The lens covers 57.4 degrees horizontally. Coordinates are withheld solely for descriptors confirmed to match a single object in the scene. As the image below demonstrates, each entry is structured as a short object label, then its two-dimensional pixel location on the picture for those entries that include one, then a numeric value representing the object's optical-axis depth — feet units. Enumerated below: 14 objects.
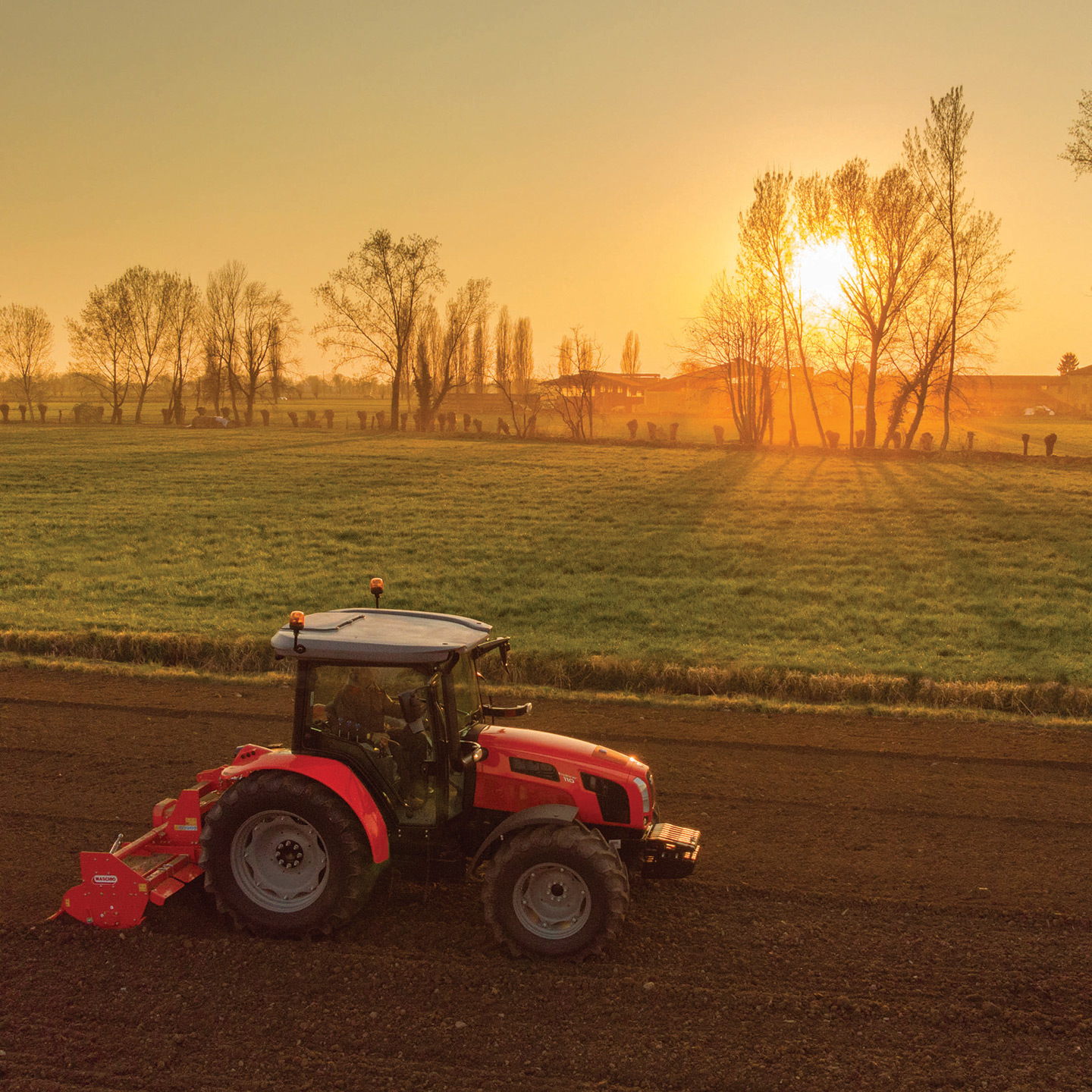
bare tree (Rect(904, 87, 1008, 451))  142.41
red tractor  22.24
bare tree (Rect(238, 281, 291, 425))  289.94
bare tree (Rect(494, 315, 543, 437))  296.71
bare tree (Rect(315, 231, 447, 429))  228.02
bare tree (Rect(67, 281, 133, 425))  265.13
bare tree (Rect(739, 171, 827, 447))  171.01
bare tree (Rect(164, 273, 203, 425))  272.72
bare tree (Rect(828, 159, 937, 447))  152.66
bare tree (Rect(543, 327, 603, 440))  228.02
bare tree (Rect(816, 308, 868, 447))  165.58
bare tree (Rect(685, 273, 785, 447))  180.14
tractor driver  23.12
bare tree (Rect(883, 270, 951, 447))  157.17
